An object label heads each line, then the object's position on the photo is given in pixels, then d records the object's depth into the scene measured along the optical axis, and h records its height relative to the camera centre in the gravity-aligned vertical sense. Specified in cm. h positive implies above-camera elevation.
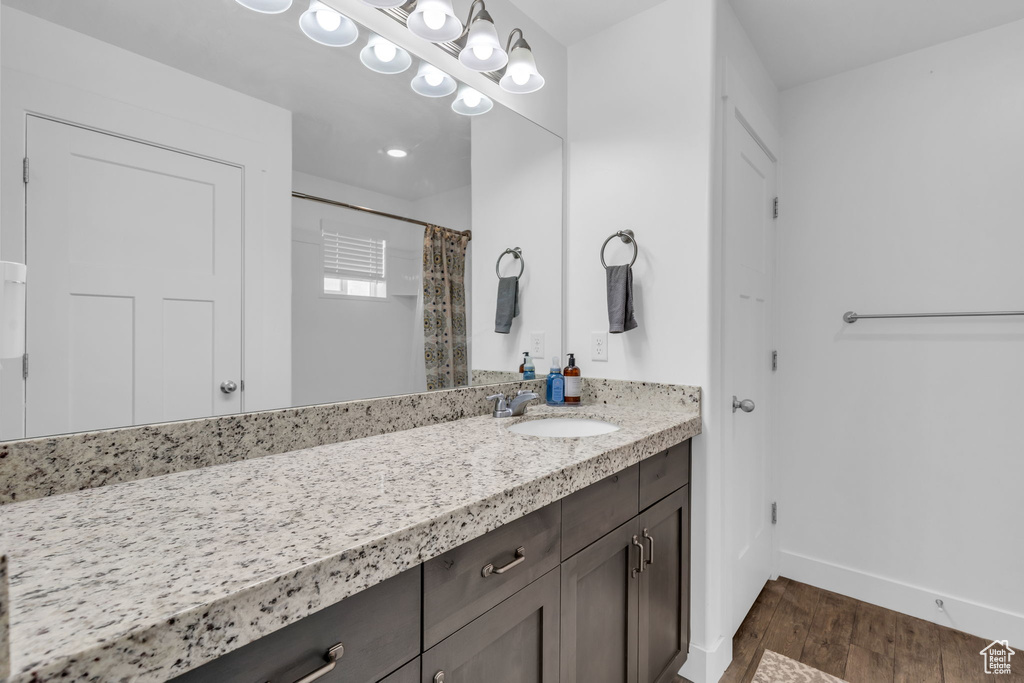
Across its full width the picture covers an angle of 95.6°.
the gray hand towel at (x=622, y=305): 170 +14
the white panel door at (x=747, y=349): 175 -3
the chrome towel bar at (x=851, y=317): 210 +12
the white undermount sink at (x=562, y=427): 154 -29
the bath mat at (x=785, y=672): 160 -116
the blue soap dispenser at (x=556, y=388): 183 -19
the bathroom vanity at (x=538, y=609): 60 -47
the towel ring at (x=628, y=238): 174 +40
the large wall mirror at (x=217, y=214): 79 +27
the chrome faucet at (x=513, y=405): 158 -22
